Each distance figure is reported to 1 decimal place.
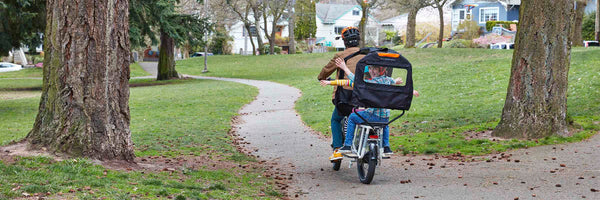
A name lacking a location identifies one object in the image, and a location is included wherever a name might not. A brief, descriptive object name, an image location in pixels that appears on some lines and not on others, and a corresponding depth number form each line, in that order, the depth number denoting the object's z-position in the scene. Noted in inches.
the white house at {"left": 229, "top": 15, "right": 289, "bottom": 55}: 3772.1
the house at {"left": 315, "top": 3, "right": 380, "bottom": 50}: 3875.5
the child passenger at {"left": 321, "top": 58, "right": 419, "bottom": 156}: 294.8
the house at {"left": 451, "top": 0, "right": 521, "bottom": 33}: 2736.2
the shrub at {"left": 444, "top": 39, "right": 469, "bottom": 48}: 2102.1
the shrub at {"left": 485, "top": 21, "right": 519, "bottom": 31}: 2439.7
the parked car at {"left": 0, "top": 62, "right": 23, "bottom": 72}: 2423.8
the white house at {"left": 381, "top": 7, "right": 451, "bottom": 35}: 3405.0
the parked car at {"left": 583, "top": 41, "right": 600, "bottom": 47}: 1874.5
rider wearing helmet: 317.1
